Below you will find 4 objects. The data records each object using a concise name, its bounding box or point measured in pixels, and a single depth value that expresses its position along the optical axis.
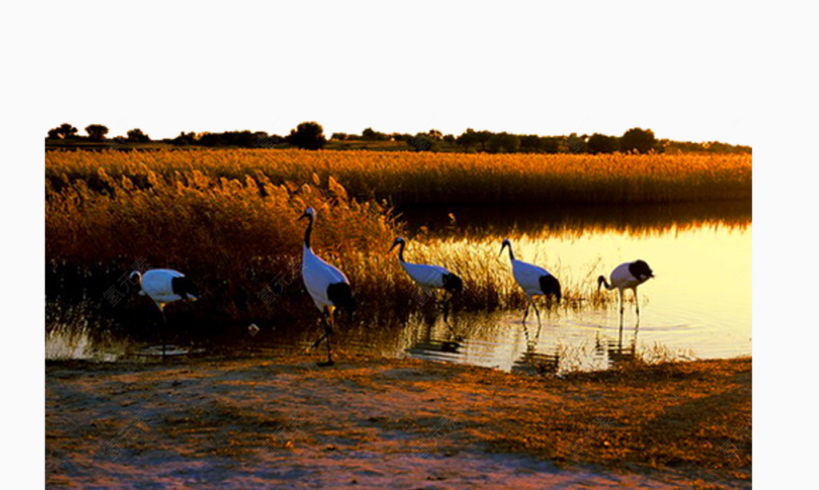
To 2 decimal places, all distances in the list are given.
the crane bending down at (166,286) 11.74
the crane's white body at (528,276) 13.52
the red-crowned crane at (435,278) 13.42
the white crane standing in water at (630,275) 14.00
